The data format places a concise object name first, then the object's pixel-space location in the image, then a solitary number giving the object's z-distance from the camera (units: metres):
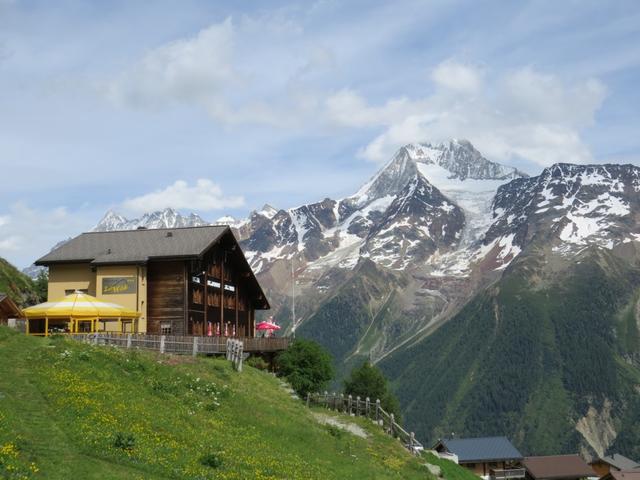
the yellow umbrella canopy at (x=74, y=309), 52.50
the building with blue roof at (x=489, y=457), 121.69
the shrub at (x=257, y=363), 63.38
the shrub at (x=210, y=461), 26.81
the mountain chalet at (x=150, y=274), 68.62
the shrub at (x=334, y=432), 40.38
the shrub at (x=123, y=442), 25.86
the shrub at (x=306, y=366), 64.62
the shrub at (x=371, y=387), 93.00
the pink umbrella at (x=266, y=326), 81.99
